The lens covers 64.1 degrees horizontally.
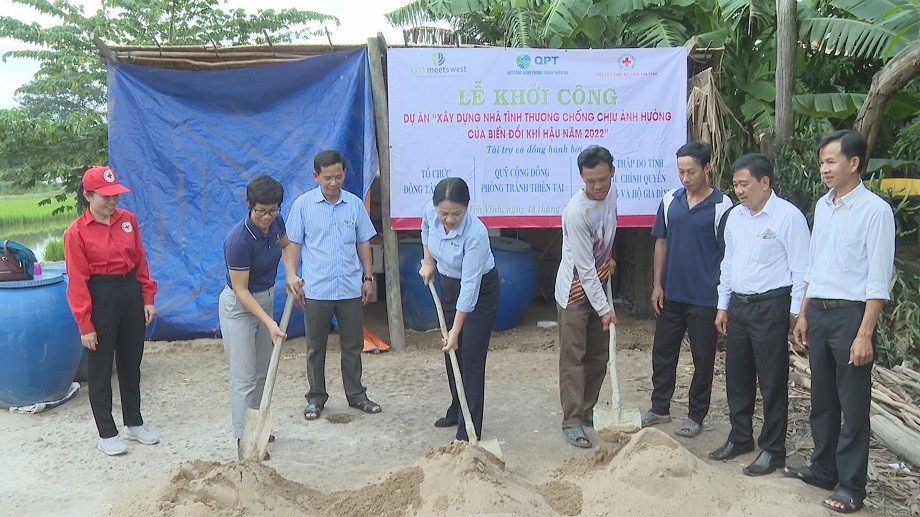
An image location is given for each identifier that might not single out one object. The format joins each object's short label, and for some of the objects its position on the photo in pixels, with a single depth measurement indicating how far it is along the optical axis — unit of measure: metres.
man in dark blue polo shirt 3.99
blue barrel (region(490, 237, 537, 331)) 6.42
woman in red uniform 3.76
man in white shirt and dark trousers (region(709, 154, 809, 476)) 3.47
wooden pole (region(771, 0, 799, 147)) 5.37
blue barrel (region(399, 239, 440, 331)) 6.31
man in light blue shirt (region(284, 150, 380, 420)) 4.28
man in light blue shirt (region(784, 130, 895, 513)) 3.00
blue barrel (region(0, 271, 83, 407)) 4.50
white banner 5.61
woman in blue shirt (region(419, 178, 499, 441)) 3.61
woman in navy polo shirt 3.64
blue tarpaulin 5.71
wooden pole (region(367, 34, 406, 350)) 5.62
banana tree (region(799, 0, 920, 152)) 6.20
